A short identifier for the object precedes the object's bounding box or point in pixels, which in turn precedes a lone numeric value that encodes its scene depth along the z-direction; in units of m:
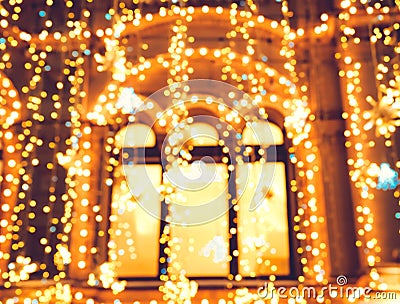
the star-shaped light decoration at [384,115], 4.83
